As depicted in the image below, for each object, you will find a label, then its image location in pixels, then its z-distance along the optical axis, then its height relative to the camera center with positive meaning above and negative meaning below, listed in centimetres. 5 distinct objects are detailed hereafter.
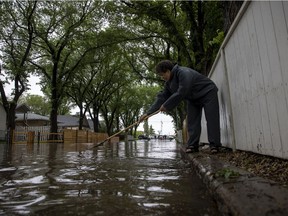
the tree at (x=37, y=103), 5163 +961
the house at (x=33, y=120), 3905 +422
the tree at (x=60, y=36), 1600 +830
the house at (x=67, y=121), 4417 +417
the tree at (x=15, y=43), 1468 +771
